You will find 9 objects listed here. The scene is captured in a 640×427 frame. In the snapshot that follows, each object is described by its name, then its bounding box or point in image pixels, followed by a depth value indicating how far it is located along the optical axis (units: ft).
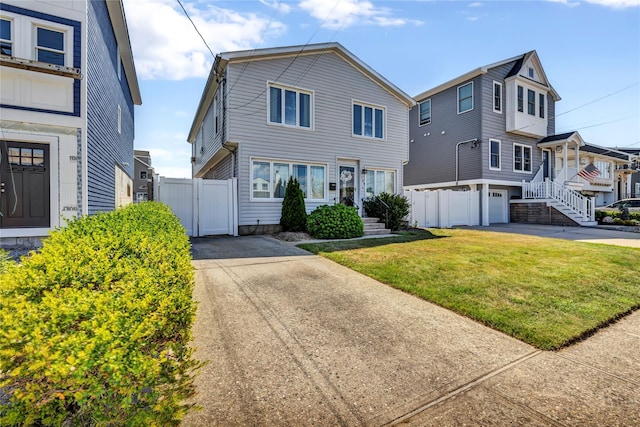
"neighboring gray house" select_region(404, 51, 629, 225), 55.57
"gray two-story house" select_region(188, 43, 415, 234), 36.81
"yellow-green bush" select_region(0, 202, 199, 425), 3.92
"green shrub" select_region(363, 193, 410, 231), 41.42
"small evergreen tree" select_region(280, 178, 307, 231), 36.09
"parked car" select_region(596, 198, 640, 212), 65.22
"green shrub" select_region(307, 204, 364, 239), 33.73
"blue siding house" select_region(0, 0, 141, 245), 22.80
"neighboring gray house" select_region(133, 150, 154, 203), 116.65
